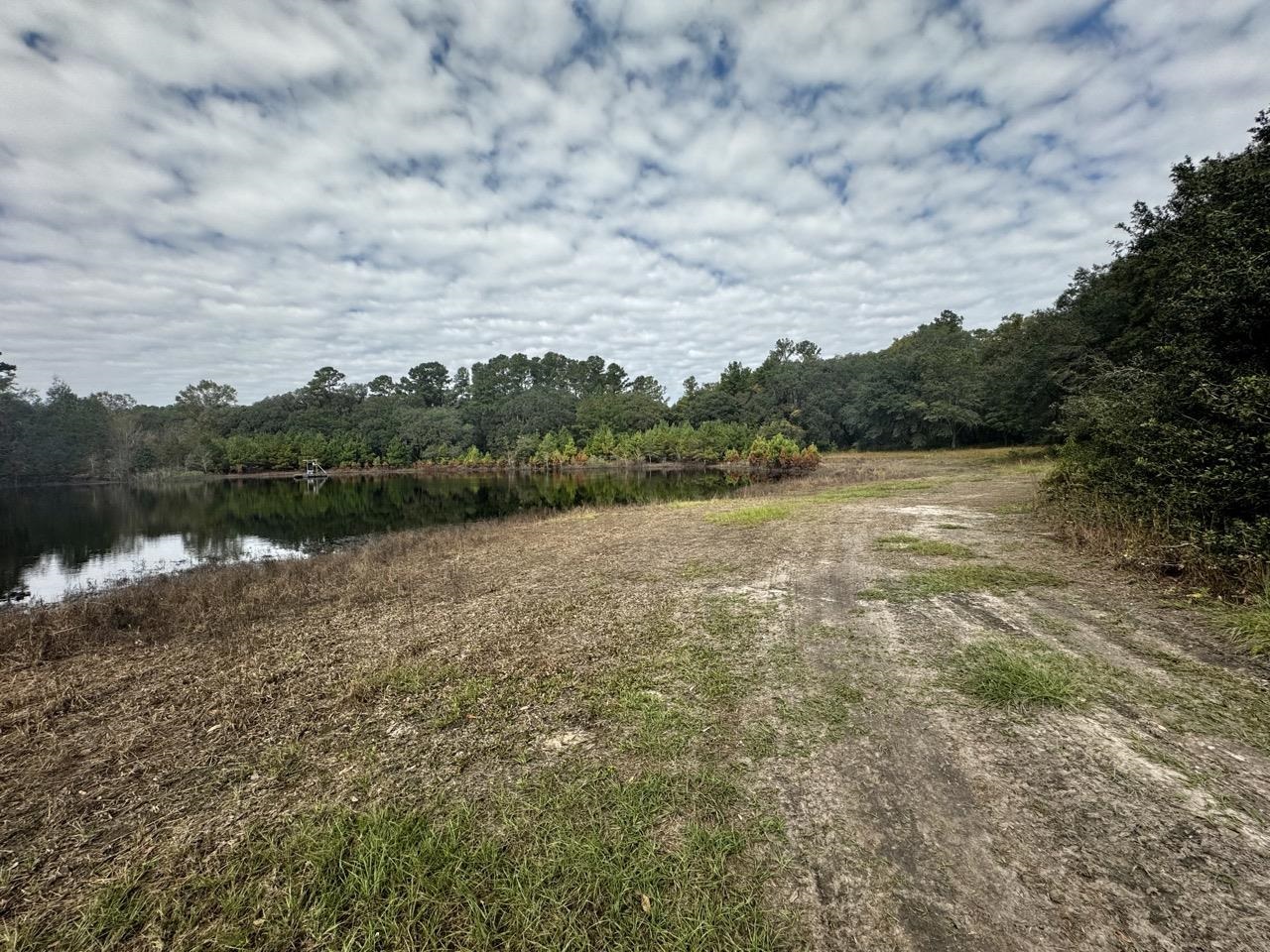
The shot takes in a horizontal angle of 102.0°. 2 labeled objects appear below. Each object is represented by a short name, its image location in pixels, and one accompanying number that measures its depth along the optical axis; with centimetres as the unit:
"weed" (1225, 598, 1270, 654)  456
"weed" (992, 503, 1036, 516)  1269
